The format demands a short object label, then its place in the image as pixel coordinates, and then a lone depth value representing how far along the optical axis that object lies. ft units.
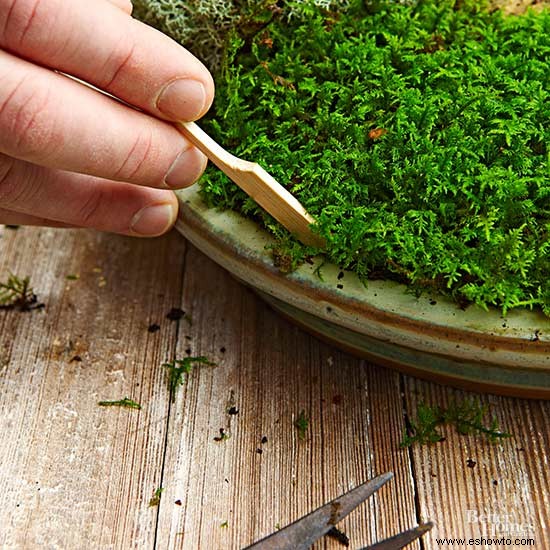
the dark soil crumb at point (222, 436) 1.42
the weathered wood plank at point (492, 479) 1.34
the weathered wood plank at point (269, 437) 1.35
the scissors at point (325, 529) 1.30
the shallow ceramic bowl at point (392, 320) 1.31
